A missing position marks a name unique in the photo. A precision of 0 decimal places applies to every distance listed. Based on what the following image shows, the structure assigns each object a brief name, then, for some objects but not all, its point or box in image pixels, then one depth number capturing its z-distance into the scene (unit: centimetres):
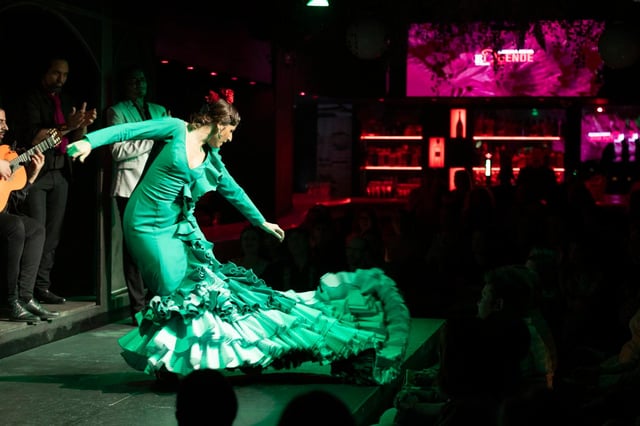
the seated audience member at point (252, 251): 751
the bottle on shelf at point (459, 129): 1555
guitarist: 652
